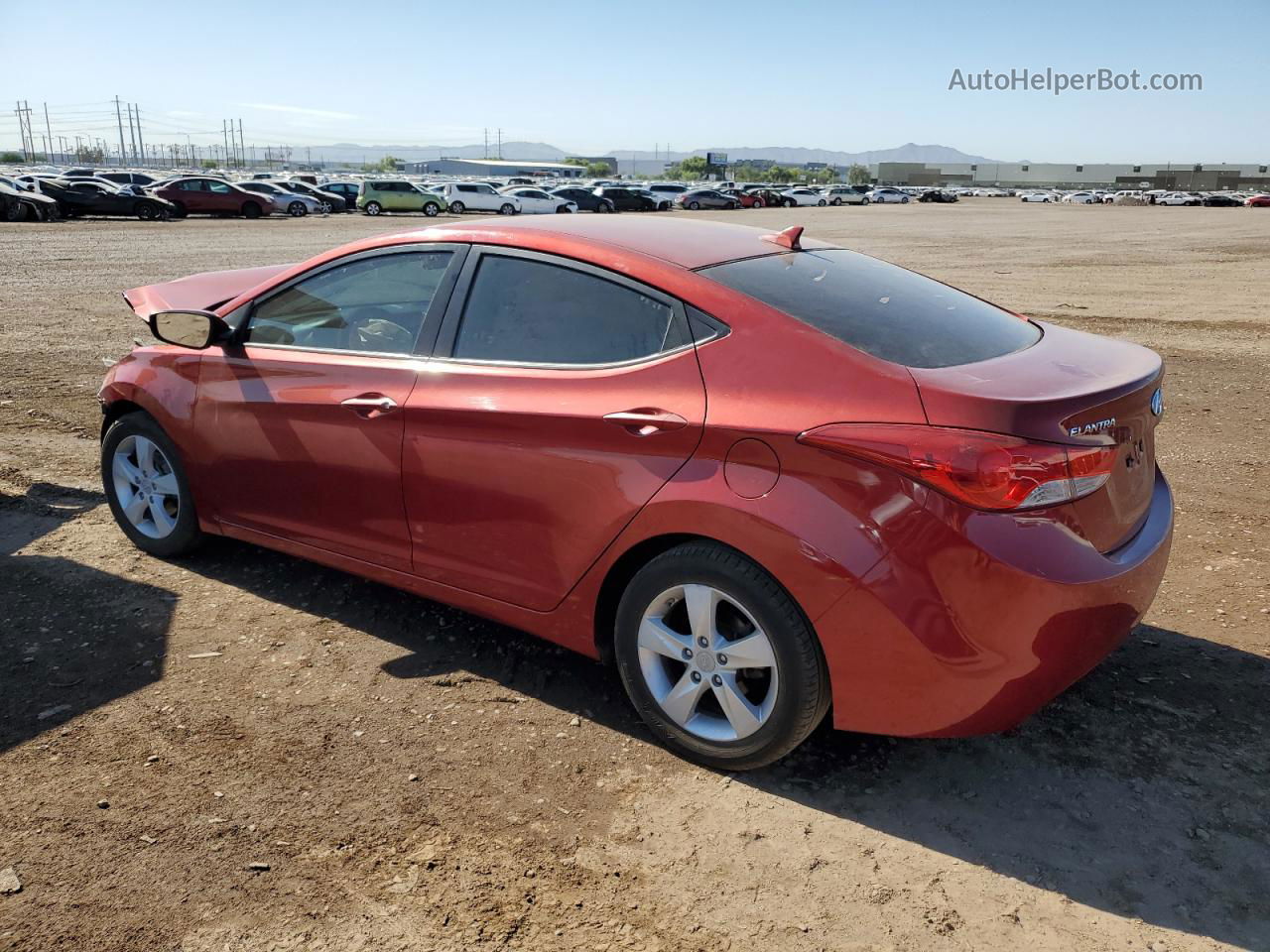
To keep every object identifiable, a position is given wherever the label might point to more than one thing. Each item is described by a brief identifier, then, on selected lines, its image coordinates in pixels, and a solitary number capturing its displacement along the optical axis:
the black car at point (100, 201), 35.03
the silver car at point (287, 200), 41.22
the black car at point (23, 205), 32.12
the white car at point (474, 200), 46.09
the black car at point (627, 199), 48.69
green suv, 43.47
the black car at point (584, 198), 47.56
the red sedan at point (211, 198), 38.22
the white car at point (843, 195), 72.06
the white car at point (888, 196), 76.94
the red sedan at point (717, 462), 2.68
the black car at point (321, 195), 44.66
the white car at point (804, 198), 68.38
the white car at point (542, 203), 46.34
